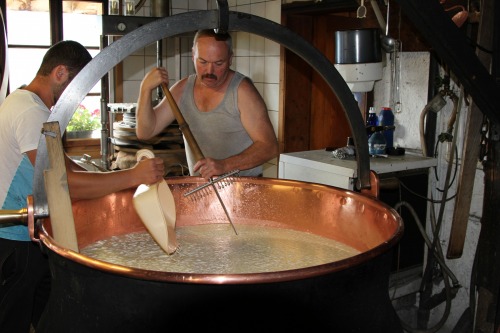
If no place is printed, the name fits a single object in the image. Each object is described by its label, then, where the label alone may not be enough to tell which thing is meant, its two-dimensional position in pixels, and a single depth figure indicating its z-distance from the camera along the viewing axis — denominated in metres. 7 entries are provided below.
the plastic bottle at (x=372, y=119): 3.05
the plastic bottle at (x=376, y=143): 2.94
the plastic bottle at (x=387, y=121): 3.05
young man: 1.88
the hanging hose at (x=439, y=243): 2.73
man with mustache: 2.35
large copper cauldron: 0.93
